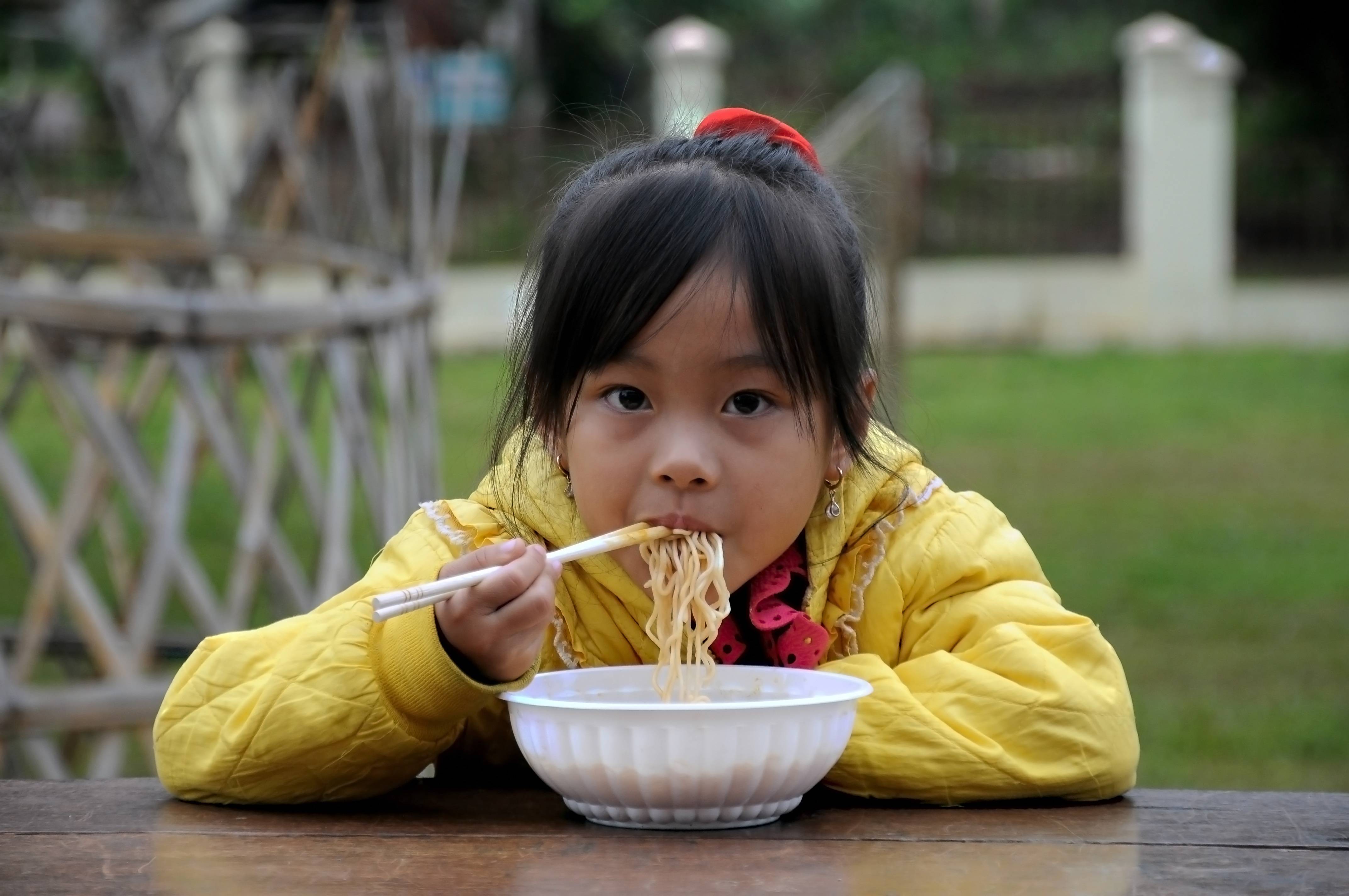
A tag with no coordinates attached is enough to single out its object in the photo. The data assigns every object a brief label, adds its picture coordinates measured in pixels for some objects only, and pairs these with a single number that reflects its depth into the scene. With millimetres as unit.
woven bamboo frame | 3221
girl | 1581
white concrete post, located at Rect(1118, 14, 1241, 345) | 14906
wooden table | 1309
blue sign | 5320
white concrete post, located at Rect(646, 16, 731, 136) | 15367
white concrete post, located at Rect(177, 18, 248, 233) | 6844
